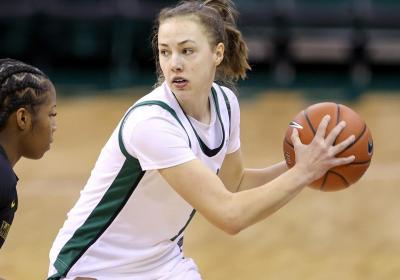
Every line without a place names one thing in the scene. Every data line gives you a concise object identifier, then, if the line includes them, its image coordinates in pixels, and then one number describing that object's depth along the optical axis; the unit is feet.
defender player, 25.95
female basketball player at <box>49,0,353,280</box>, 24.98
